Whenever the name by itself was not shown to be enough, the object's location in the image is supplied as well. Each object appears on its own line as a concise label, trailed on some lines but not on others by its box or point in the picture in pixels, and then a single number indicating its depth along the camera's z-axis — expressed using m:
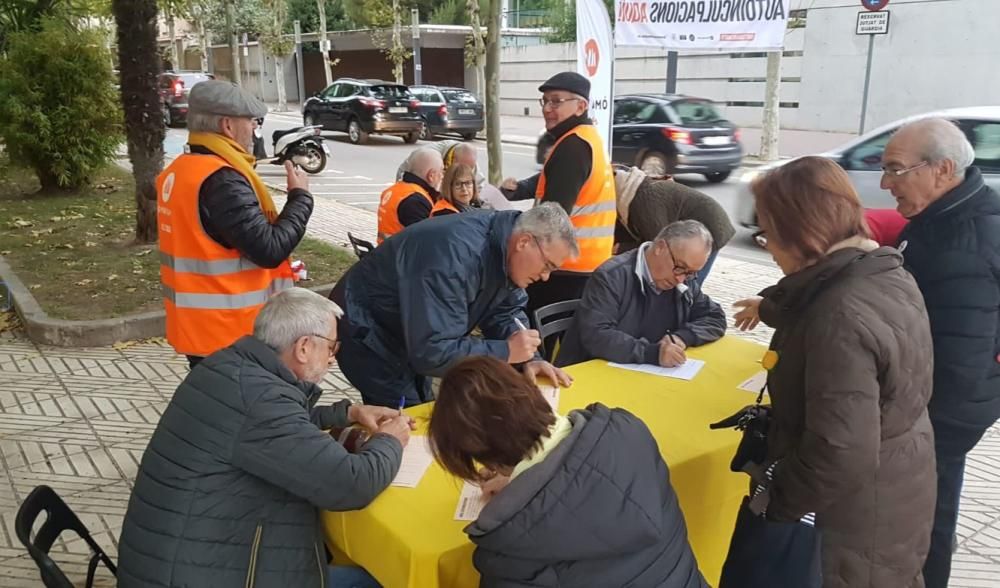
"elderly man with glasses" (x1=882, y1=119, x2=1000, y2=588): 2.50
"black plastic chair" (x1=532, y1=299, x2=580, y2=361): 3.97
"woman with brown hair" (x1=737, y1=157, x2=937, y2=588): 1.84
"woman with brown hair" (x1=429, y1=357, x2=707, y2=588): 1.63
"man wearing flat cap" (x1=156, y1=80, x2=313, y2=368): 3.11
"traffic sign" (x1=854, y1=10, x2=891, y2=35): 12.43
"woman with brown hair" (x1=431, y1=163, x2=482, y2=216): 4.91
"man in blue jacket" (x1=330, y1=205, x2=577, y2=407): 2.72
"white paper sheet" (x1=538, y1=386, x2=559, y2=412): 2.89
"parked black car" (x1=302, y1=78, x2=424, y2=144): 20.47
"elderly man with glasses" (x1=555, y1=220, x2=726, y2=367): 3.34
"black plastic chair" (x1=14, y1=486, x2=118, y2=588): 1.96
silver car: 7.04
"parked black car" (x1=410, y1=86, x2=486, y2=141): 21.36
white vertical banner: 7.48
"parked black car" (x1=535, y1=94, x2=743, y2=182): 12.63
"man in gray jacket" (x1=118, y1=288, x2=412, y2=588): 1.92
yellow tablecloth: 2.02
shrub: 10.54
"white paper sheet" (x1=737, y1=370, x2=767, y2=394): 3.12
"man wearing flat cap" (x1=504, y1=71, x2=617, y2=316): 4.13
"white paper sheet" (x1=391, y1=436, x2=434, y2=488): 2.31
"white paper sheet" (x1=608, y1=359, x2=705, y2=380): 3.23
